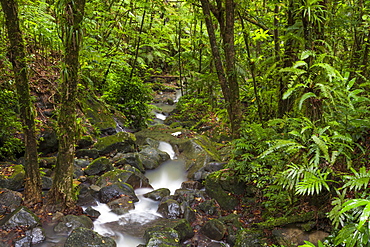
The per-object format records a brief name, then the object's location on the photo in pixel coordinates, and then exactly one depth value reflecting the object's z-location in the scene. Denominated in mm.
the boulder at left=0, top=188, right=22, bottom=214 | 4562
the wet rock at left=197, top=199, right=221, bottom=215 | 5141
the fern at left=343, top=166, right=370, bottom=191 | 2557
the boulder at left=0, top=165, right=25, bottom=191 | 5079
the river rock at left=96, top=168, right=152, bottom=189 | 6023
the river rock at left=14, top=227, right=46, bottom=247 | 3993
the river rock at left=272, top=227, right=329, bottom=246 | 3230
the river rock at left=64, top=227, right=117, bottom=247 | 3879
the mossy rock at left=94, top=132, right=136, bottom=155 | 7652
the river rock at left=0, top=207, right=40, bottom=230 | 4117
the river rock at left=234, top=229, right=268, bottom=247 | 3713
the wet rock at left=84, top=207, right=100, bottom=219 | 4996
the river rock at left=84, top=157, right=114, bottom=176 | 6379
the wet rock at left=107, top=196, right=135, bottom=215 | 5379
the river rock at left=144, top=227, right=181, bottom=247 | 4035
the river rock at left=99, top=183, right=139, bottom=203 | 5566
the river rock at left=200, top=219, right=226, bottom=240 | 4473
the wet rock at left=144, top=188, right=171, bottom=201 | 5941
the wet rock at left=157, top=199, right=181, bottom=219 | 5301
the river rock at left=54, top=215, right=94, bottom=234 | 4324
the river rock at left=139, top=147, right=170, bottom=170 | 7387
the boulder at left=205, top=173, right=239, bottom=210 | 5152
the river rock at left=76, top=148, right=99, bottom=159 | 7137
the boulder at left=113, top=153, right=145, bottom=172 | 6957
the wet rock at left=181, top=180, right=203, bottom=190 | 6255
